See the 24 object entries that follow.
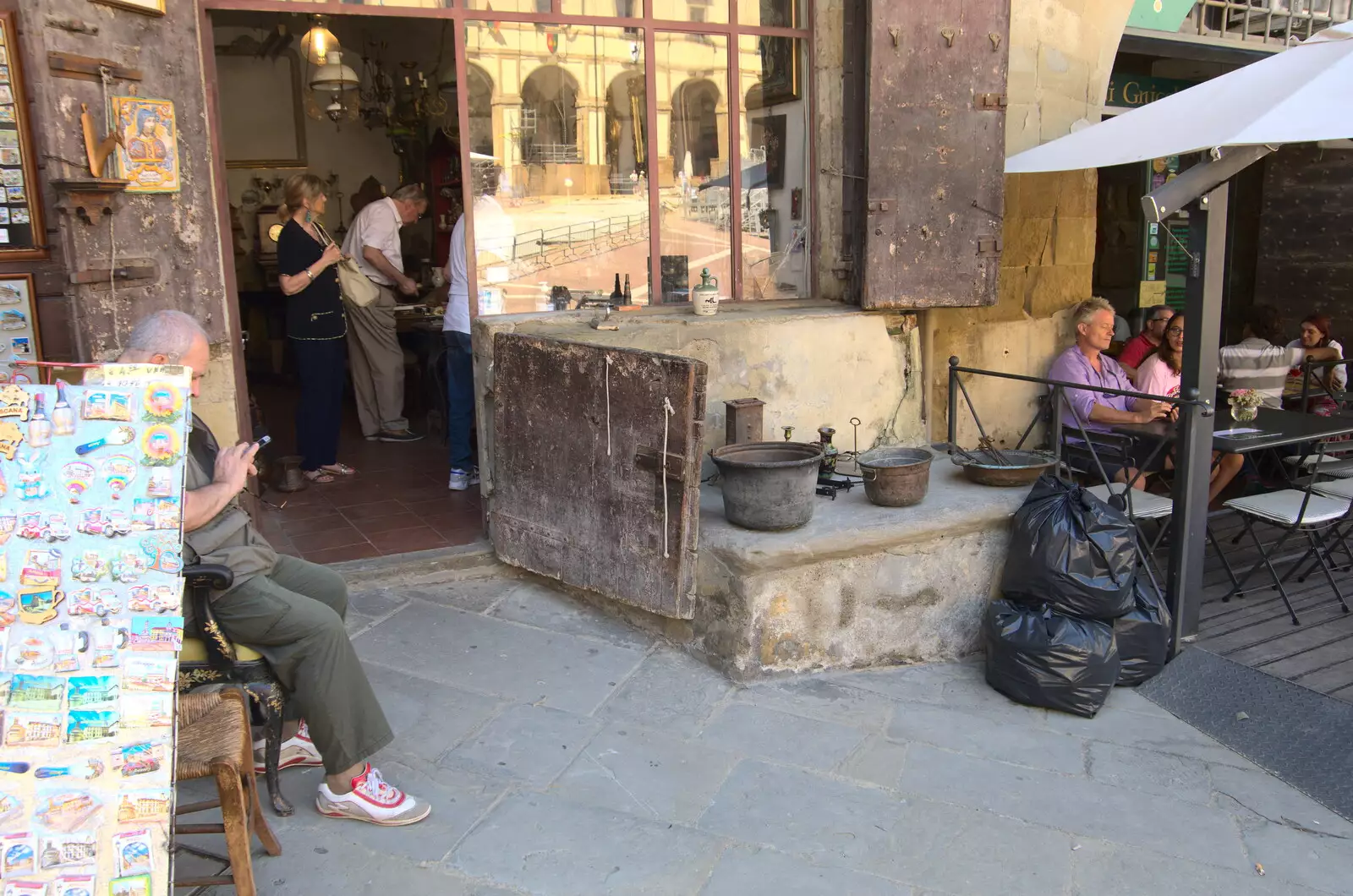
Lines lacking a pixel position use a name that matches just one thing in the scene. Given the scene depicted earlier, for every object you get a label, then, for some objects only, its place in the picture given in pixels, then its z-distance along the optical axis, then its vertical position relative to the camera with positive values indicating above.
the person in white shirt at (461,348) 5.20 -0.48
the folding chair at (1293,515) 4.92 -1.27
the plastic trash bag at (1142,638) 4.26 -1.59
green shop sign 8.24 +1.27
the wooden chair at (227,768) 2.46 -1.20
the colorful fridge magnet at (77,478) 2.32 -0.46
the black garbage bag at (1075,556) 4.16 -1.23
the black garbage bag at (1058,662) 4.01 -1.59
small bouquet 5.29 -0.80
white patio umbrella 3.83 +0.54
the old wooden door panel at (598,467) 4.03 -0.86
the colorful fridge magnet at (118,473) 2.34 -0.46
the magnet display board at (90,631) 2.22 -0.80
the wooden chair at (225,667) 2.90 -1.14
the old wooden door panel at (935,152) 5.26 +0.52
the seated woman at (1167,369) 5.88 -0.68
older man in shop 7.14 -0.41
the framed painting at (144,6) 3.76 +0.95
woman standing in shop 5.96 -0.33
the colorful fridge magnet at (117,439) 2.34 -0.38
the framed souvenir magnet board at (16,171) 4.02 +0.39
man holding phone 2.90 -1.02
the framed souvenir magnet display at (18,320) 4.20 -0.20
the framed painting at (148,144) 3.81 +0.46
